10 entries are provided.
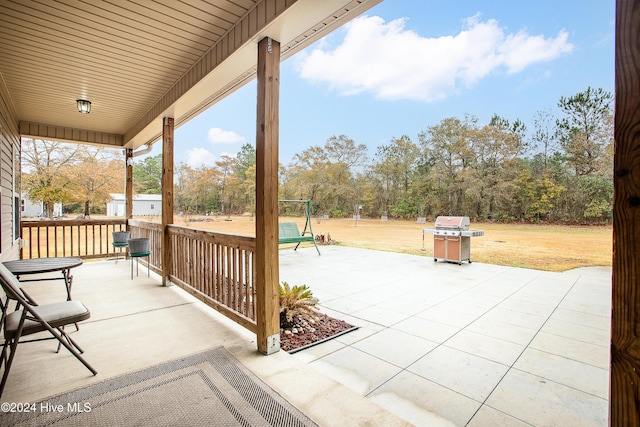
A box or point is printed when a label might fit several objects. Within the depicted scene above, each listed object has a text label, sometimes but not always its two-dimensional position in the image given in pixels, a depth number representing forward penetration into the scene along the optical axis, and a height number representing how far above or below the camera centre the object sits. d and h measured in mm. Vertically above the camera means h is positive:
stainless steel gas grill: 5922 -575
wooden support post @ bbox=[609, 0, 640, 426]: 743 -54
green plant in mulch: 2861 -955
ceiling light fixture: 4090 +1400
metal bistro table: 2612 -524
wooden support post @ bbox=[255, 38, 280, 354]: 2275 +117
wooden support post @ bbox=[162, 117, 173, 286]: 4301 +116
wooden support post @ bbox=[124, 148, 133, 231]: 6598 +497
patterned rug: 1584 -1100
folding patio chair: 1764 -697
